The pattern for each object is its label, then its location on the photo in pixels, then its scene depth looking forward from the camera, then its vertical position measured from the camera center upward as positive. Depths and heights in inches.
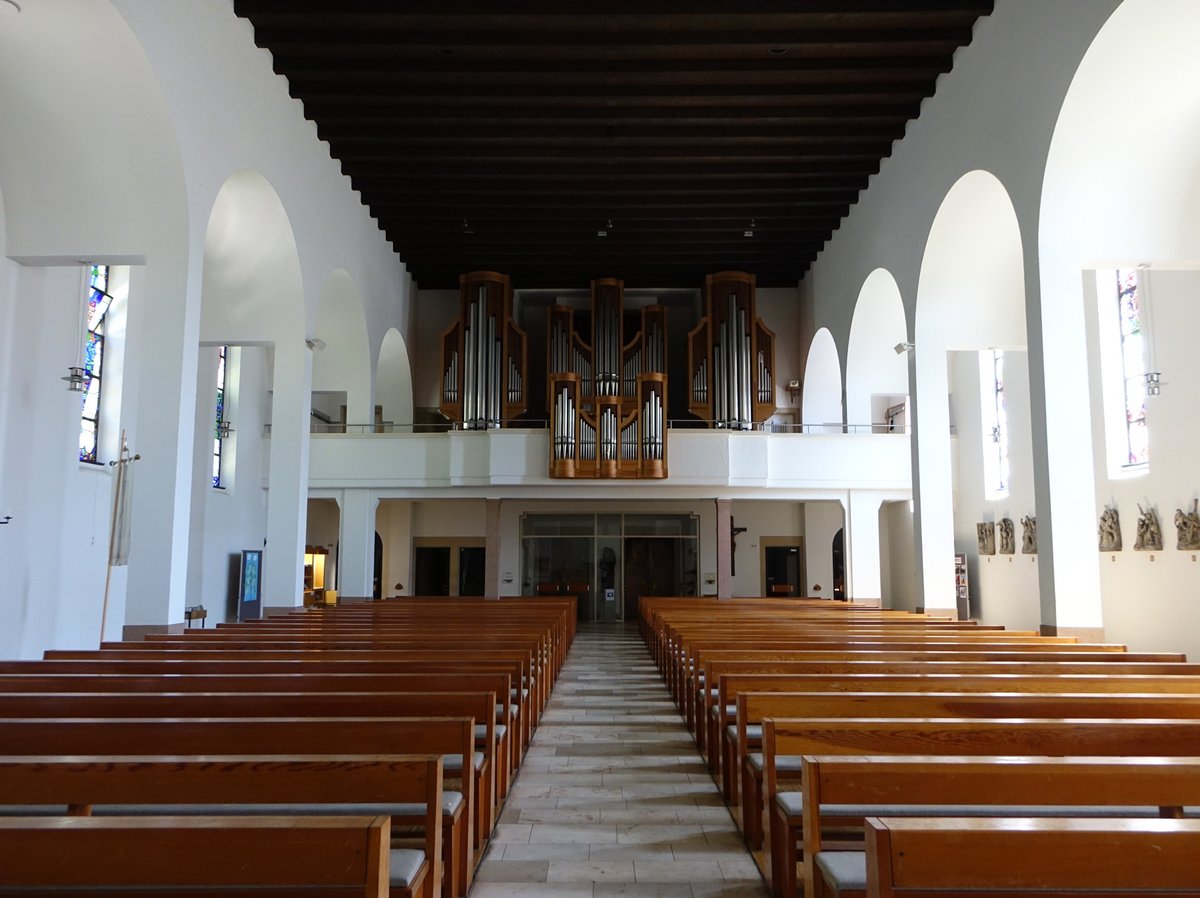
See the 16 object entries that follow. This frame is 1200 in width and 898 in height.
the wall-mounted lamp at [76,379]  296.7 +59.0
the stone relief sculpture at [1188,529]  344.8 +15.3
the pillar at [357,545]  508.7 +12.5
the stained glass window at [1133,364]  390.6 +87.1
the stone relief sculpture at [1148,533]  370.5 +14.7
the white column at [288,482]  380.8 +34.9
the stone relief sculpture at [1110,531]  398.9 +16.8
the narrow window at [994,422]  533.6 +85.3
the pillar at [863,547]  518.0 +12.5
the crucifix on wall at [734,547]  676.7 +15.7
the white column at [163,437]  259.8 +36.5
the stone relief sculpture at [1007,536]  512.1 +18.3
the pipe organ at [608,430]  506.3 +74.6
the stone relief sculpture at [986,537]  538.6 +18.7
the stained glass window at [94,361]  358.3 +79.6
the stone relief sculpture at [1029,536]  483.5 +17.6
